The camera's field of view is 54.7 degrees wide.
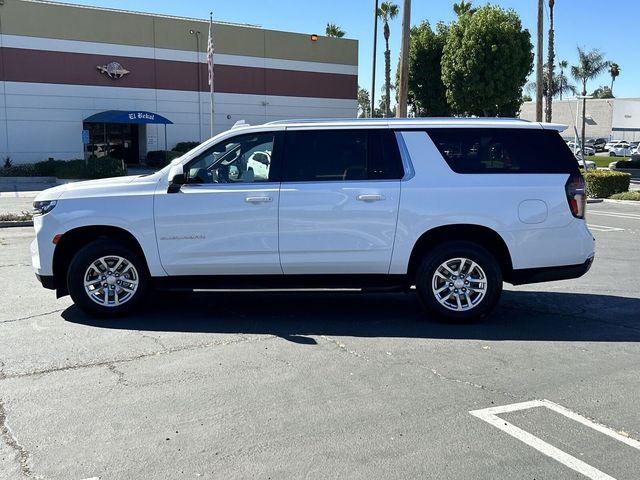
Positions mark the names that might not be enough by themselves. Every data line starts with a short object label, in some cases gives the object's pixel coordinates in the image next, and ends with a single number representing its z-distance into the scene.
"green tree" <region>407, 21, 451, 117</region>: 36.09
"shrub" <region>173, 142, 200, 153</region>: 34.66
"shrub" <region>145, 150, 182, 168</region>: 32.44
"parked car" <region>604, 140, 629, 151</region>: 63.36
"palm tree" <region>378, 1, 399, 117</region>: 48.78
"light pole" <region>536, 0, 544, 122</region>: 23.89
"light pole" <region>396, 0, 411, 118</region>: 18.70
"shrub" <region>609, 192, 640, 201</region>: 21.03
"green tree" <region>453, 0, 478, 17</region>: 43.57
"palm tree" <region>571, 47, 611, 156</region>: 85.75
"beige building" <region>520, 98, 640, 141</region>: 73.69
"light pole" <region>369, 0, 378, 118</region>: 48.03
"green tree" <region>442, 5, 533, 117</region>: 31.38
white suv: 5.95
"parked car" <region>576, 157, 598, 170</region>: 34.47
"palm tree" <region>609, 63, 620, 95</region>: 91.25
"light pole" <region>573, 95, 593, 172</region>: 24.97
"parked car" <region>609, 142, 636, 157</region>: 58.75
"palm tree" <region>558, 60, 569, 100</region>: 92.03
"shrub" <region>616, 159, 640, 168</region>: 34.28
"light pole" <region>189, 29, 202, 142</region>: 34.94
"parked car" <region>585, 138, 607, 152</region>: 71.06
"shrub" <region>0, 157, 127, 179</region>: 25.17
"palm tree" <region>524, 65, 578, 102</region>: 90.46
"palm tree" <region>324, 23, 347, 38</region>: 59.85
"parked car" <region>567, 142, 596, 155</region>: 57.81
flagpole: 24.08
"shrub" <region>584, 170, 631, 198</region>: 22.33
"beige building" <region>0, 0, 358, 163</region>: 30.72
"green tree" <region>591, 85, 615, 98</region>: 115.61
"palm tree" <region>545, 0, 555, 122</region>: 34.96
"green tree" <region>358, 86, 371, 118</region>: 112.90
